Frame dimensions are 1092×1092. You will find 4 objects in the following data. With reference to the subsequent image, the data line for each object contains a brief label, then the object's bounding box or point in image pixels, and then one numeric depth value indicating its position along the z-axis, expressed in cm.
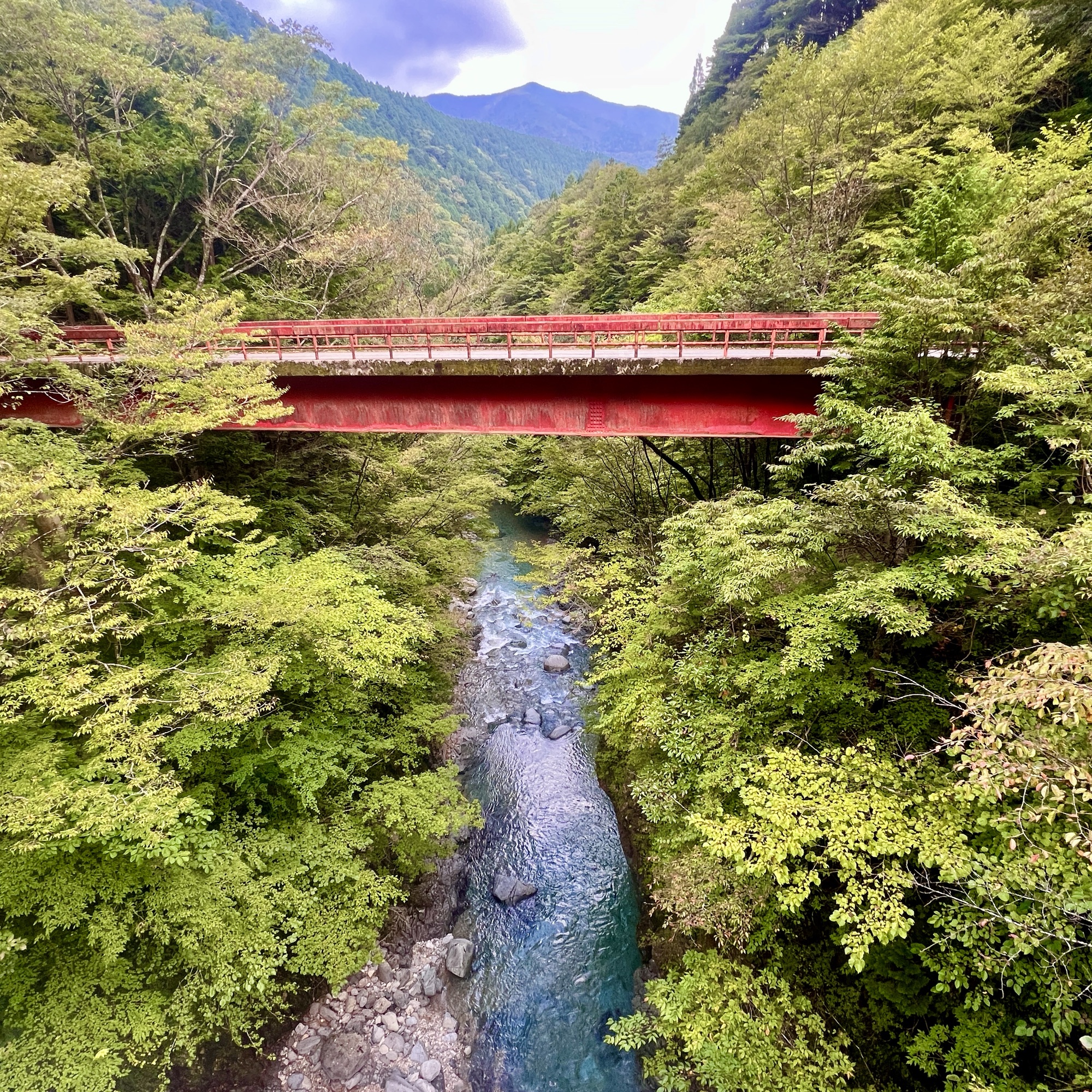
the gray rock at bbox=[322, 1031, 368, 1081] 857
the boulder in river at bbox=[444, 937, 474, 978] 1003
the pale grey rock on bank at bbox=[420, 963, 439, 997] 973
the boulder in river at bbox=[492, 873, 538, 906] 1132
